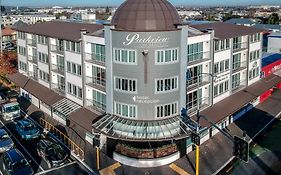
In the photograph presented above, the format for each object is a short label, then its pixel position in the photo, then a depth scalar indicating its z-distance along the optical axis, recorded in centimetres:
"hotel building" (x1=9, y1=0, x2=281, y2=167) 2249
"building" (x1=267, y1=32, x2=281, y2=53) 5387
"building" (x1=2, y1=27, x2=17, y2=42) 8161
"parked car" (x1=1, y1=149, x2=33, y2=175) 2142
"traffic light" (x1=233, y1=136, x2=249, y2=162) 1383
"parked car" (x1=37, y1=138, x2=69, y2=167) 2330
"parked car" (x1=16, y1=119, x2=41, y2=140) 2774
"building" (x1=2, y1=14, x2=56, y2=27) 12117
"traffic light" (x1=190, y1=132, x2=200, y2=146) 1810
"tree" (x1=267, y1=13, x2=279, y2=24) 10871
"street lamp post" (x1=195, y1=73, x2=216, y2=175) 1980
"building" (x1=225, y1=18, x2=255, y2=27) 8646
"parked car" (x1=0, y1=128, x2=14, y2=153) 2518
